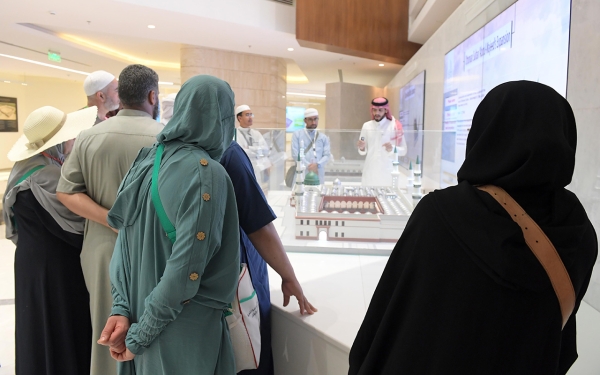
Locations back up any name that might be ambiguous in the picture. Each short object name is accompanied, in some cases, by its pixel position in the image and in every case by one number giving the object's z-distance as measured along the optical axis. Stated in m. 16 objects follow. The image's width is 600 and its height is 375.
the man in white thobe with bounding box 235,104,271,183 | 3.58
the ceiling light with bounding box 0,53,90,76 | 10.43
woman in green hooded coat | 1.12
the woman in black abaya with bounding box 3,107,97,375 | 1.88
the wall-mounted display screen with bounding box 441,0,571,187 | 2.63
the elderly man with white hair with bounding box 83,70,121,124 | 2.37
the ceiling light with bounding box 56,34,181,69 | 9.19
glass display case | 2.73
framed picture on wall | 13.53
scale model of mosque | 2.73
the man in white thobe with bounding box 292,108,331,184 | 3.51
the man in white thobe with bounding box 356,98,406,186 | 3.38
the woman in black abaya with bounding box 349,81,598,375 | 0.80
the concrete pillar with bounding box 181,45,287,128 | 9.73
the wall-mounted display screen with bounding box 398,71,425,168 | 3.33
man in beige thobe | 1.72
